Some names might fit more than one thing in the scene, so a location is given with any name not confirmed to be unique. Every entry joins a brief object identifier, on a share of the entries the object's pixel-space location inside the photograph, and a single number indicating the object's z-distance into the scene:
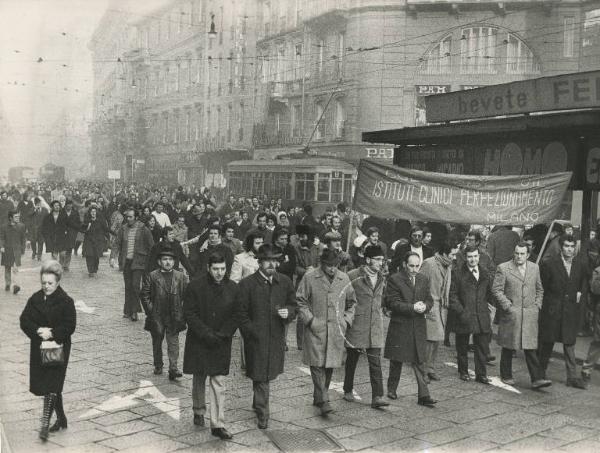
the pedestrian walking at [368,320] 7.20
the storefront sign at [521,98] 9.11
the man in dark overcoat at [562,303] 8.05
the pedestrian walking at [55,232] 16.11
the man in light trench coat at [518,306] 7.94
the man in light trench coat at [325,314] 6.85
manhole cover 5.83
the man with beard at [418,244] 9.87
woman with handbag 5.80
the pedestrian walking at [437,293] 8.02
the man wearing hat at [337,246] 8.19
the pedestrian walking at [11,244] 13.44
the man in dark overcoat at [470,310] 8.07
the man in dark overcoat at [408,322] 7.12
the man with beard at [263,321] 6.35
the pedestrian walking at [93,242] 16.44
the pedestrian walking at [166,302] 8.04
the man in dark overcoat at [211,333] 6.11
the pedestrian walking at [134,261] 11.25
